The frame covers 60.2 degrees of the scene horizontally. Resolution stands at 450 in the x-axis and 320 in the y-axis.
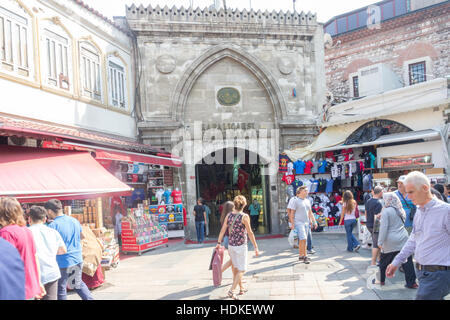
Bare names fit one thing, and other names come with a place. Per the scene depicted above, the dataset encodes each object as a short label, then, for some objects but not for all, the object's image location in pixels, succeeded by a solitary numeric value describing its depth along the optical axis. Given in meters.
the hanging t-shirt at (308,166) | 13.74
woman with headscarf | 5.76
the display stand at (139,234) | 10.63
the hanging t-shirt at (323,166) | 13.89
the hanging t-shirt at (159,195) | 13.12
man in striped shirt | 3.38
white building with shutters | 8.61
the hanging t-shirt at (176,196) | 13.28
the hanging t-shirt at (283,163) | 13.95
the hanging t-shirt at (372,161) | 12.84
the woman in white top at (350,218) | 9.41
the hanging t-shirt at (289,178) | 13.95
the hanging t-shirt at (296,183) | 13.83
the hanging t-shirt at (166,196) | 13.25
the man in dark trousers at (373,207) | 7.20
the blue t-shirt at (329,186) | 13.80
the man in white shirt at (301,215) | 8.17
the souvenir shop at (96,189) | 6.69
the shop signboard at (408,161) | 11.72
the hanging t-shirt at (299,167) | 13.75
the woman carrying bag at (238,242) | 5.89
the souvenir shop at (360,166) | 11.65
